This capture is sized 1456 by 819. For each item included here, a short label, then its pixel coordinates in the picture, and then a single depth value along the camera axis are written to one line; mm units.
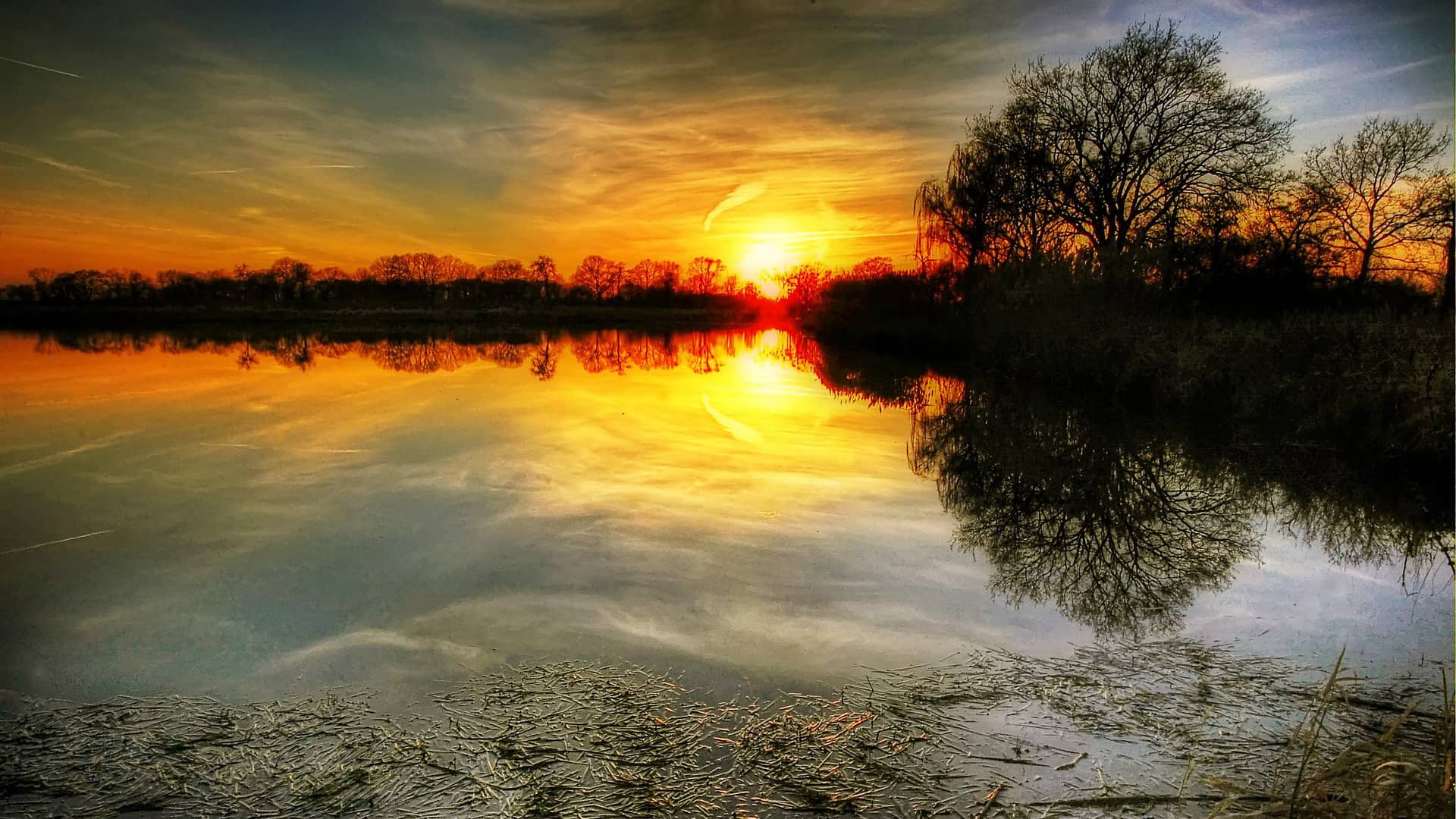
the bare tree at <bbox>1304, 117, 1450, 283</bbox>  14062
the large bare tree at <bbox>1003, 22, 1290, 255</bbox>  17922
